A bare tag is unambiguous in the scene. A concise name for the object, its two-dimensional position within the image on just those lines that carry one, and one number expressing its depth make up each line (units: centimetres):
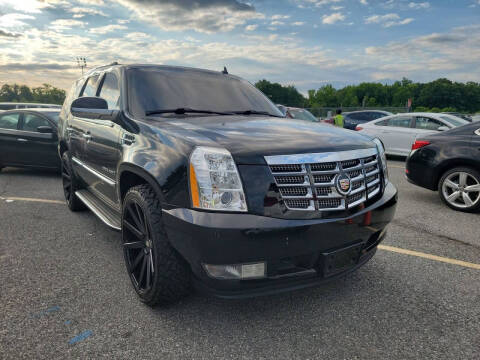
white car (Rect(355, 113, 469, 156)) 1005
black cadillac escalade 210
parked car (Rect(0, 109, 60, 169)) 770
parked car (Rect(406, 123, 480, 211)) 520
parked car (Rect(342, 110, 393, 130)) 1675
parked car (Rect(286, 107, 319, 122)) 1344
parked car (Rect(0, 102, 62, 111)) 1675
